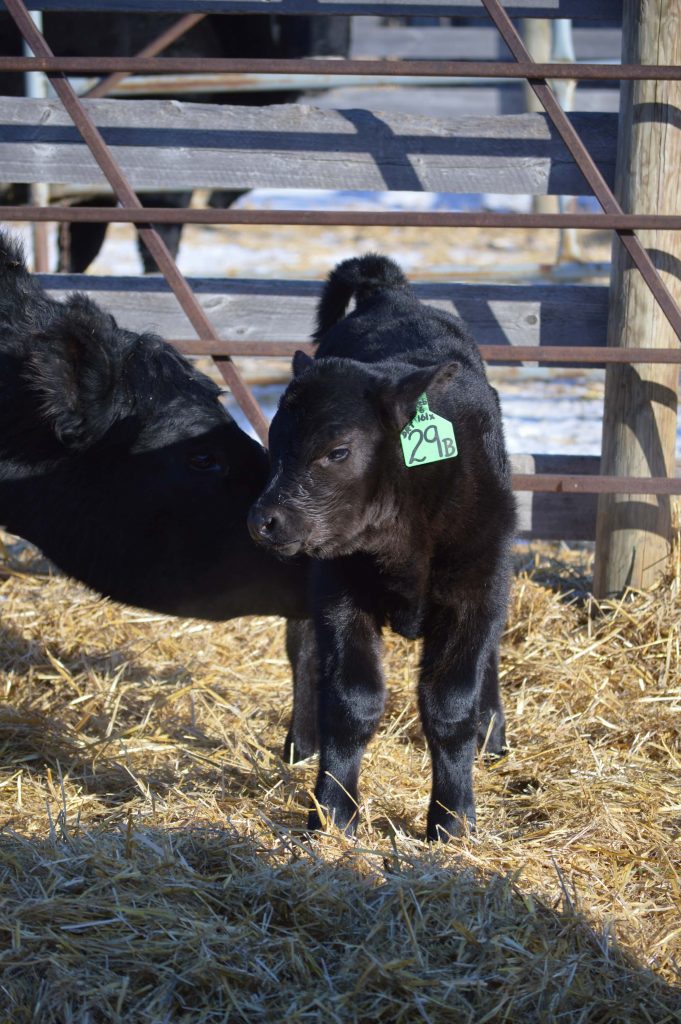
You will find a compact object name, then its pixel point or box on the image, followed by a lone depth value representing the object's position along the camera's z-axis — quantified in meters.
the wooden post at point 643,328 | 4.42
